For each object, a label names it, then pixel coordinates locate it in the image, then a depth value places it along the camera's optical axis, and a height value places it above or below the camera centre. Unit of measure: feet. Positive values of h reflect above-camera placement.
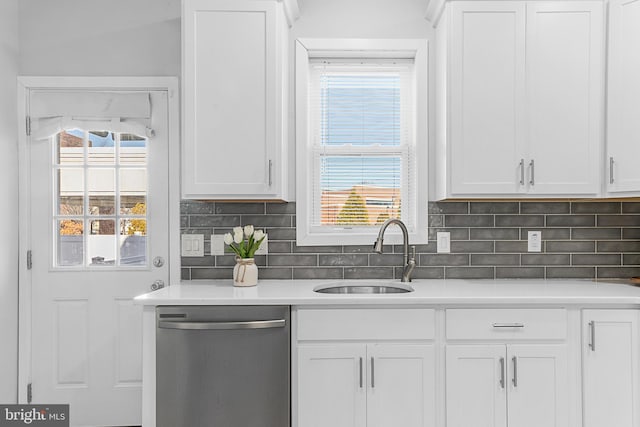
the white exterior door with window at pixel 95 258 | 8.25 -0.93
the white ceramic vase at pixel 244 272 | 7.40 -1.07
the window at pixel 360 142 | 8.57 +1.39
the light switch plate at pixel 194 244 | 8.33 -0.65
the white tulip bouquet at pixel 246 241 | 7.30 -0.53
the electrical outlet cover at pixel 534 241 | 8.32 -0.58
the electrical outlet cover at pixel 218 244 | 8.34 -0.66
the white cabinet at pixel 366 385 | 6.40 -2.61
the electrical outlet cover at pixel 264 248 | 8.33 -0.73
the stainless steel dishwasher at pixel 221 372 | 6.28 -2.37
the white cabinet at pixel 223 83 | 7.18 +2.14
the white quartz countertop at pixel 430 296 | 6.37 -1.31
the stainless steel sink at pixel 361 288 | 7.95 -1.45
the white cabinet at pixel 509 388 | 6.41 -2.65
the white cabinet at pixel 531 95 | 7.24 +1.97
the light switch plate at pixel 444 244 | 8.36 -0.64
